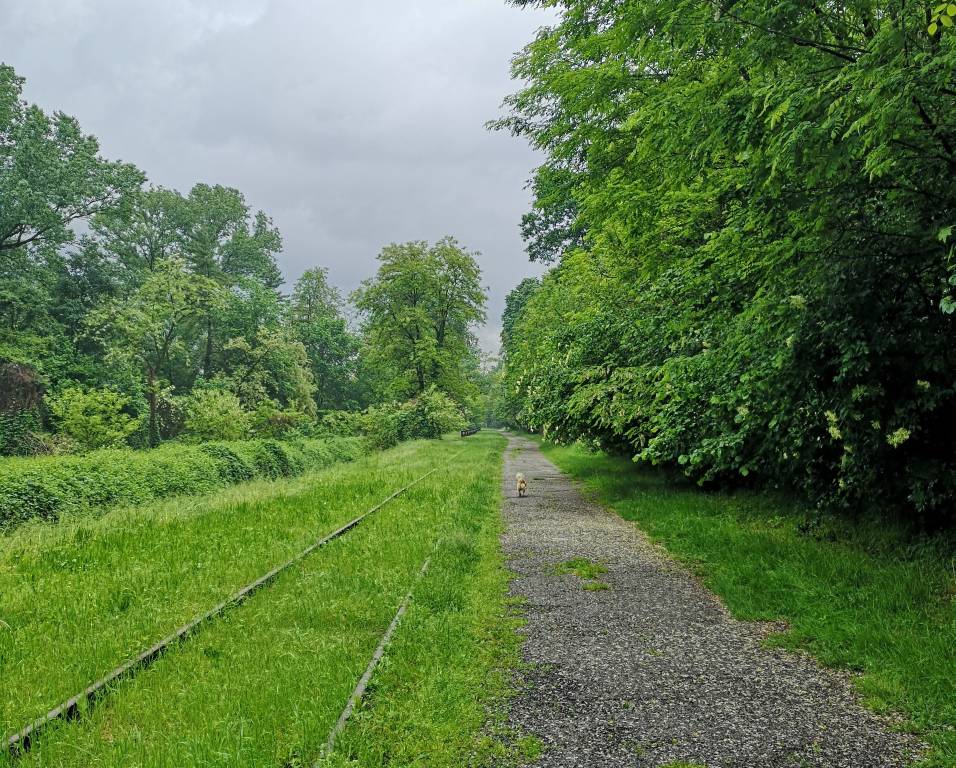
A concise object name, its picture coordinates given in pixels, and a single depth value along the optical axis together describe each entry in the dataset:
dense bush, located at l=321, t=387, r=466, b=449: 37.41
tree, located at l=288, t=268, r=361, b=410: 61.06
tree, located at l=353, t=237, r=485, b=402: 41.66
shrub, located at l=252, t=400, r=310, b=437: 35.06
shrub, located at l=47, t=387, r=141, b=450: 23.95
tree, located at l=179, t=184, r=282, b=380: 58.41
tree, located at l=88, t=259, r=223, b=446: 29.95
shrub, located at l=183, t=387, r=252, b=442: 29.47
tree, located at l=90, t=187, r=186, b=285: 40.16
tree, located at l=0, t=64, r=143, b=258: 33.50
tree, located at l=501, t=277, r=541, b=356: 61.03
